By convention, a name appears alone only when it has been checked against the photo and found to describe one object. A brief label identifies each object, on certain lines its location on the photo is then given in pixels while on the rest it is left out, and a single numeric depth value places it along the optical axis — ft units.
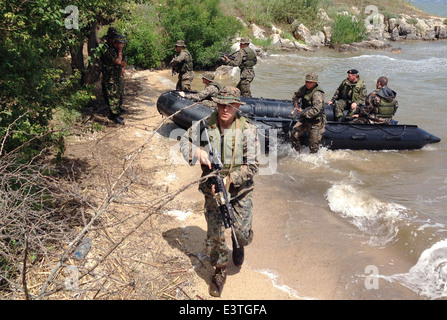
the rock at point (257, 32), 65.27
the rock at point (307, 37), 73.46
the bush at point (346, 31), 74.23
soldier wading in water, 20.58
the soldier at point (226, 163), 10.43
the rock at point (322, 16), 80.55
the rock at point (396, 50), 72.96
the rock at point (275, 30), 70.00
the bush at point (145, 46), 40.01
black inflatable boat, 23.15
